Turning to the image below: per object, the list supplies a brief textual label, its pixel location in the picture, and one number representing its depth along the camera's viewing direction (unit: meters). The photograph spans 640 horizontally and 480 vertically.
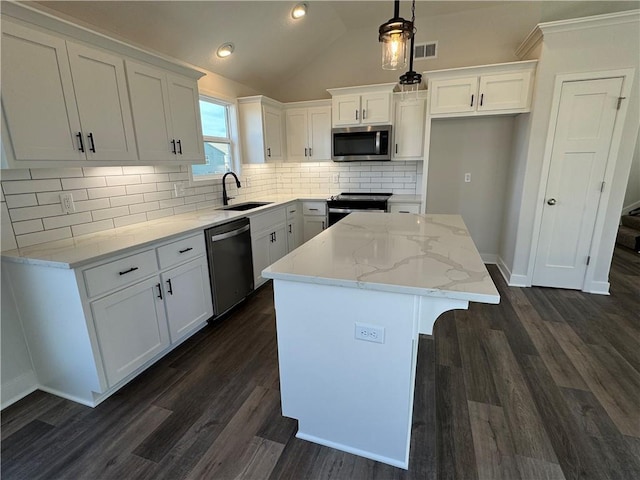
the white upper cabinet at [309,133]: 4.44
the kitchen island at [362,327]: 1.30
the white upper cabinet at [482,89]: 3.29
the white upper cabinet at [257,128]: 3.99
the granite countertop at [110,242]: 1.74
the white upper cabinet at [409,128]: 3.95
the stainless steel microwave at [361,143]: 4.00
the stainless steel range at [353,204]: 3.98
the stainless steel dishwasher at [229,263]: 2.73
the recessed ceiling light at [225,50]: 3.25
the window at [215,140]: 3.54
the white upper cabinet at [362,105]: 3.95
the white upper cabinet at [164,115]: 2.32
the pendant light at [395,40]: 1.61
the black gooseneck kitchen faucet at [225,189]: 3.69
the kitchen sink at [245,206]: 3.71
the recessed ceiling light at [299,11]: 3.29
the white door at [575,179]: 2.98
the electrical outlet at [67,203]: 2.15
